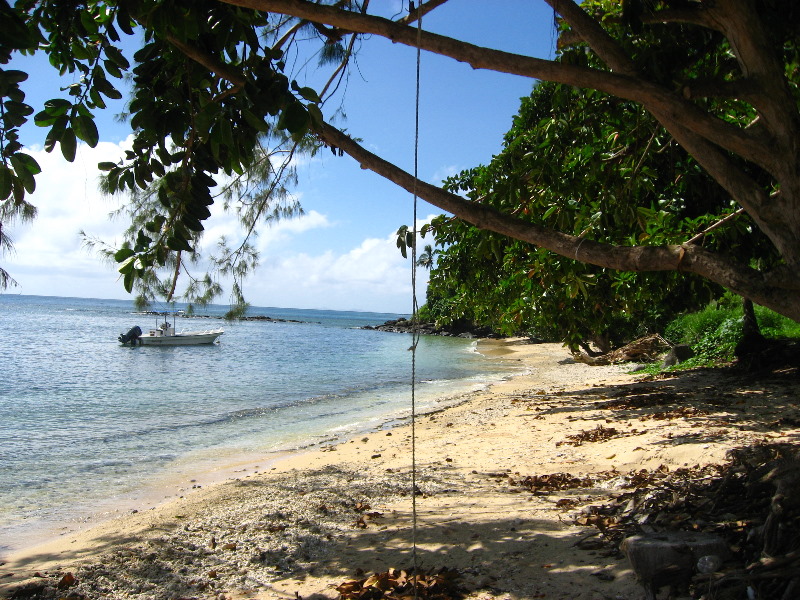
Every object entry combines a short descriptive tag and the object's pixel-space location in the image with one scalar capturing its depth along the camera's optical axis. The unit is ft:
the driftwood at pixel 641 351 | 66.13
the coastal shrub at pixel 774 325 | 44.39
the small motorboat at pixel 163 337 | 114.11
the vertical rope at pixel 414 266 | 9.93
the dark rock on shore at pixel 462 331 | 181.06
